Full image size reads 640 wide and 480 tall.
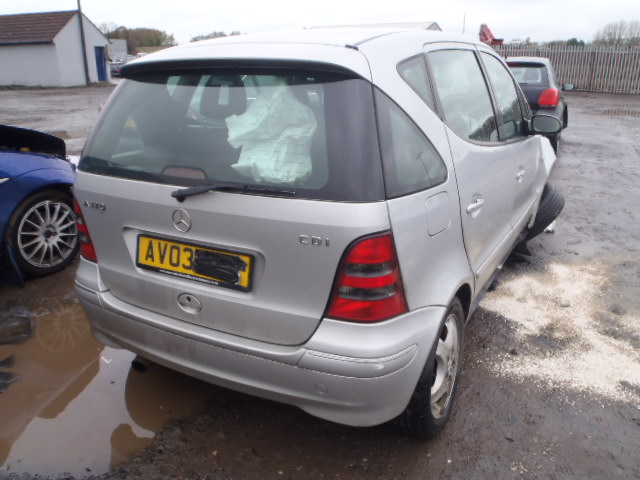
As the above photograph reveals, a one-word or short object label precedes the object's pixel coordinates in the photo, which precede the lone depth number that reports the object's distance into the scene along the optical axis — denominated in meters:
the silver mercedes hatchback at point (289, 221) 2.00
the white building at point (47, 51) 34.00
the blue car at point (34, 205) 4.04
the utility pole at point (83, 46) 35.38
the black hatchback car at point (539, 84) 9.21
